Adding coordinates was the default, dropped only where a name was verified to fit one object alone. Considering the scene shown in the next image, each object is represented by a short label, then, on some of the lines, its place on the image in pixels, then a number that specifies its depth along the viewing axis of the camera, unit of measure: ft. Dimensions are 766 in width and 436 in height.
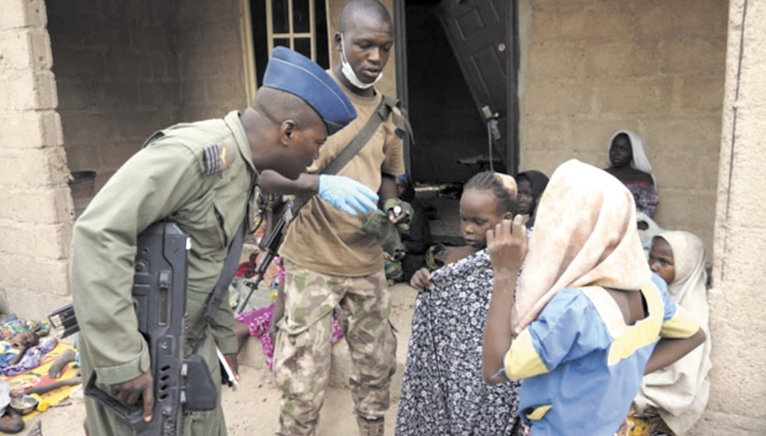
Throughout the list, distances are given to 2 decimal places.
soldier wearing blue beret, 4.57
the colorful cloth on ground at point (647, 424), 9.12
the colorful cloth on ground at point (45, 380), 12.03
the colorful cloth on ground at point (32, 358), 13.20
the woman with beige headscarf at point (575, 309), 4.99
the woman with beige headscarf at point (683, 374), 8.63
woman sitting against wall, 14.24
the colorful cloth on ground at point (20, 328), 14.47
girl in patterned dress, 6.93
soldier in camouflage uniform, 7.93
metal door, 15.39
